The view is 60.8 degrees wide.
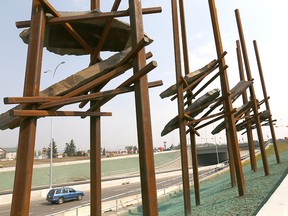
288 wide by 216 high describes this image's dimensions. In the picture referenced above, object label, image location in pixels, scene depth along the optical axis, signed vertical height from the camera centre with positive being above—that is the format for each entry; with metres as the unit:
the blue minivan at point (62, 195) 21.55 -2.41
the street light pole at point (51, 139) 26.48 +3.13
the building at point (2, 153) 99.36 +7.58
